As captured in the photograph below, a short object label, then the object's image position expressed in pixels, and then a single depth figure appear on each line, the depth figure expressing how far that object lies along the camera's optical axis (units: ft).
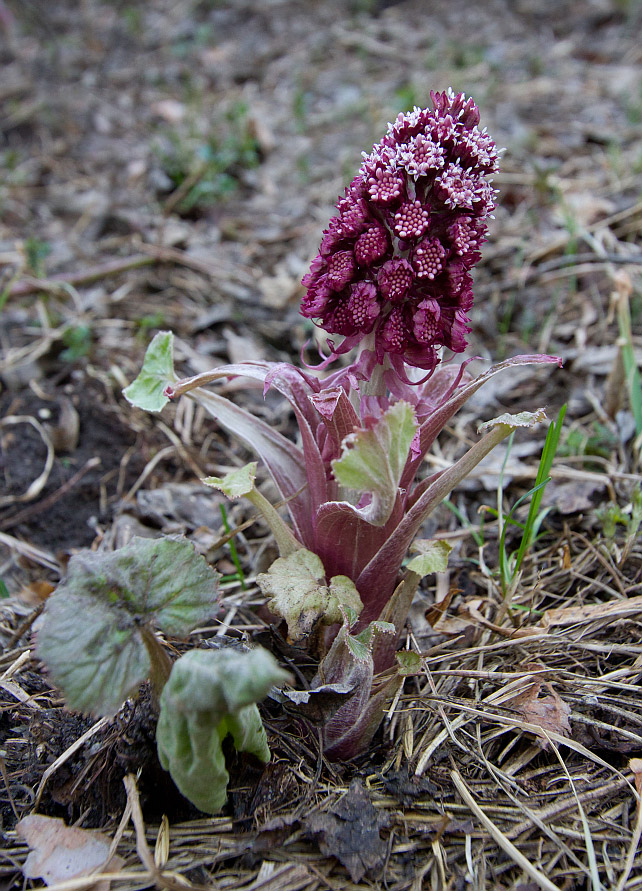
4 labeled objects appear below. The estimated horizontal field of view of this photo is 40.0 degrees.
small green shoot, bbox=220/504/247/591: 1.07
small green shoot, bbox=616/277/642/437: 1.20
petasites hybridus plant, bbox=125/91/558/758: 0.85
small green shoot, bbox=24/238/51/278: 1.63
